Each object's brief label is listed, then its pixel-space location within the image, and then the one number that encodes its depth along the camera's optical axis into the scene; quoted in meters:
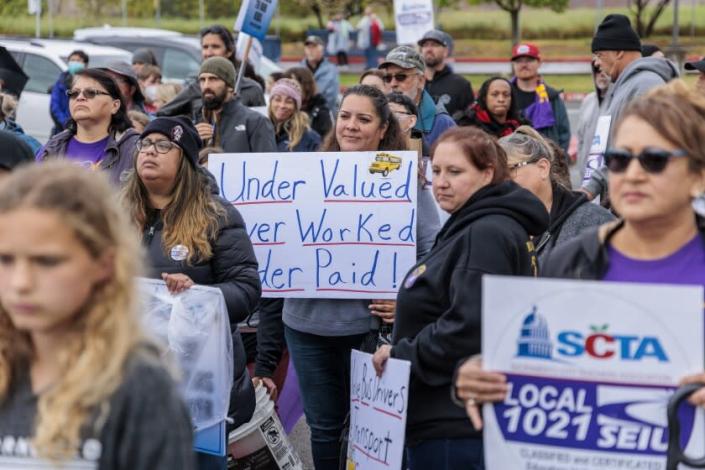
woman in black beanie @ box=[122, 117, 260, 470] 8.99
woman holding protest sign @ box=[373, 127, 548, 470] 7.48
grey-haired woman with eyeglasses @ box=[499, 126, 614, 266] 9.11
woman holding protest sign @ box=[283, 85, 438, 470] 10.44
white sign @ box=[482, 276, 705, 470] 5.54
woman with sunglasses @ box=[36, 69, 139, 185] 11.90
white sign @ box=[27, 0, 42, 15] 37.69
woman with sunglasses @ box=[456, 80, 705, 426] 5.75
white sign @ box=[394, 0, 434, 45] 26.16
